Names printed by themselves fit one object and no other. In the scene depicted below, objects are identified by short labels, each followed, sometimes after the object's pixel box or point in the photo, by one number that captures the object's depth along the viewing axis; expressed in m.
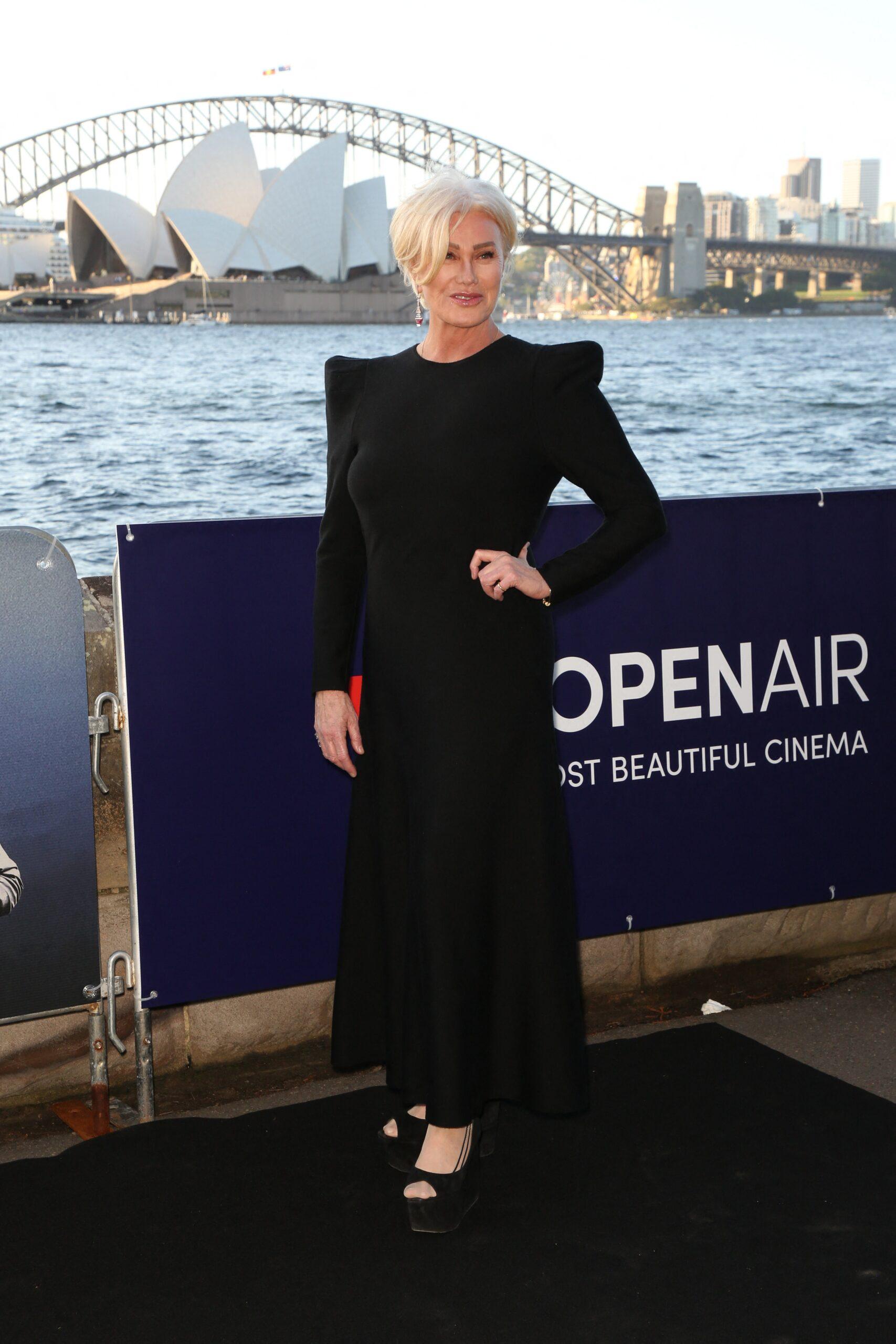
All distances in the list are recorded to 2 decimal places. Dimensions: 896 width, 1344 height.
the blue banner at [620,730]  2.61
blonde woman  2.10
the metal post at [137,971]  2.53
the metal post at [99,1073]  2.64
